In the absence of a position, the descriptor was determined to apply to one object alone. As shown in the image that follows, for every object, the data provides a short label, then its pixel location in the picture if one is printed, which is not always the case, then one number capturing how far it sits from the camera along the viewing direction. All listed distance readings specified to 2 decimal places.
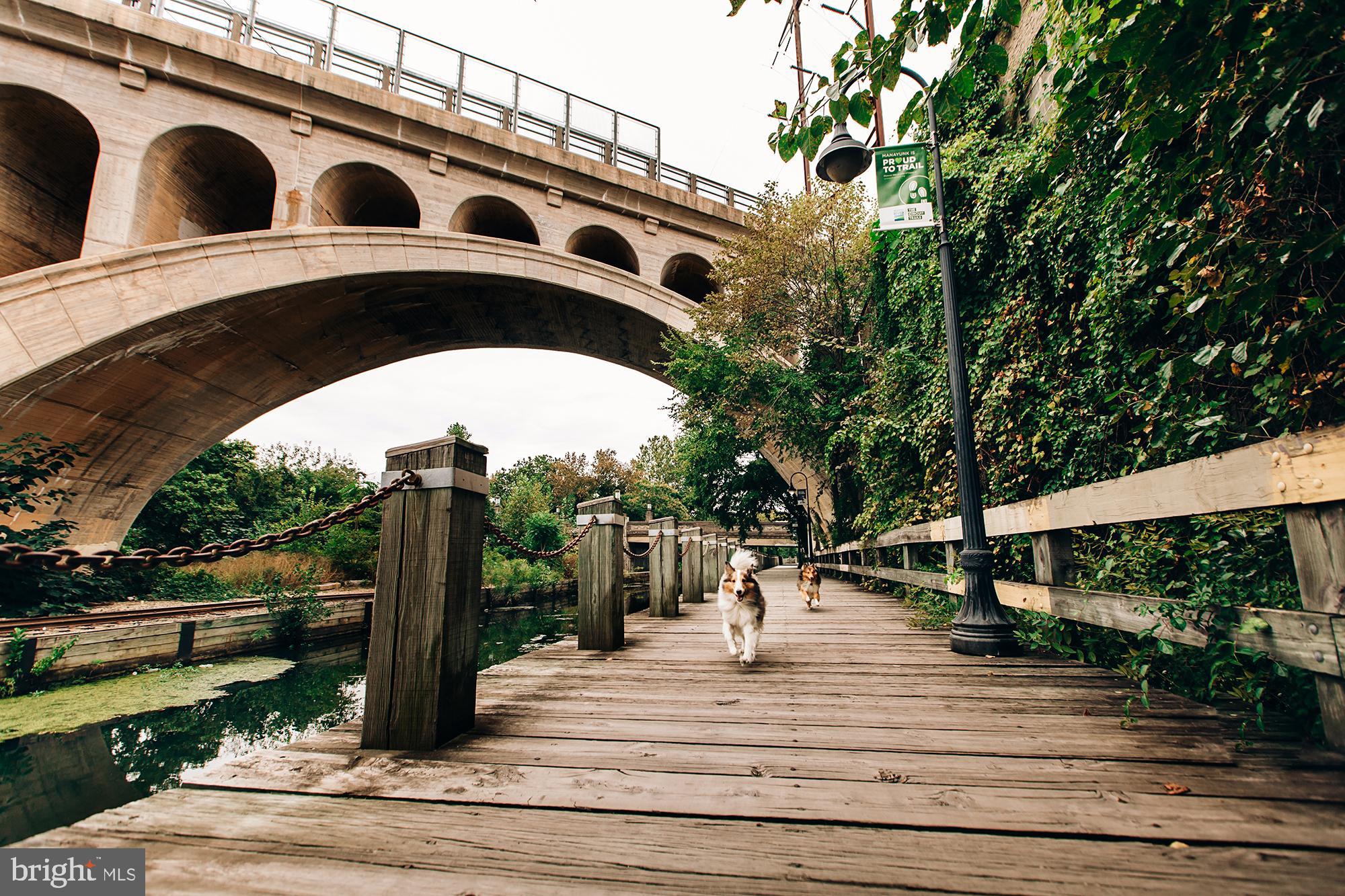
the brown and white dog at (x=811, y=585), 6.61
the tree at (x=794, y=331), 10.04
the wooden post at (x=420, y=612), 1.82
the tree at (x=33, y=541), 6.96
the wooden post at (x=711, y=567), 9.75
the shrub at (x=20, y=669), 5.26
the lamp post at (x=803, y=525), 18.20
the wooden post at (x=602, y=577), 3.55
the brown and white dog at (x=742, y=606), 3.33
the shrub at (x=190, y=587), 10.42
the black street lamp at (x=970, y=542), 3.24
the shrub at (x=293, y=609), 8.47
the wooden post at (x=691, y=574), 7.48
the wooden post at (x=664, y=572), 5.35
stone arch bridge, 9.73
